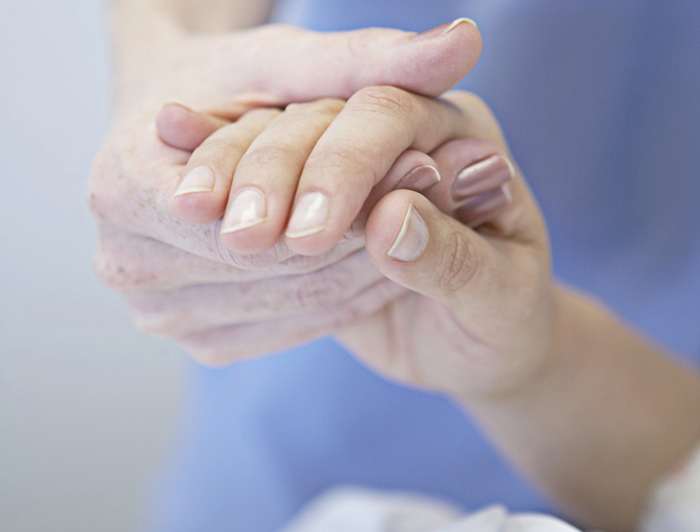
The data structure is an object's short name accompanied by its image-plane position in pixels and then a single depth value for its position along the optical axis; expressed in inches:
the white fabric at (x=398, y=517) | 16.0
